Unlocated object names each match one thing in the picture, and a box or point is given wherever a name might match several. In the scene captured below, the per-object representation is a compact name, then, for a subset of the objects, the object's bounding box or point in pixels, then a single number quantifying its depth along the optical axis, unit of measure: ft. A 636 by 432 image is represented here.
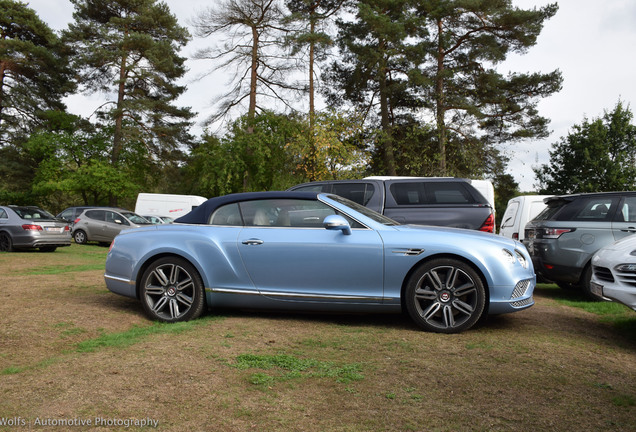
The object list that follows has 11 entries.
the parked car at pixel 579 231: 26.53
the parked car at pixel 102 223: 71.51
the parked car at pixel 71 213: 86.74
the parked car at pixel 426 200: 29.35
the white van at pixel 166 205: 90.99
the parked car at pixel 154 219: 82.38
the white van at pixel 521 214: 39.65
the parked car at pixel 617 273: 17.51
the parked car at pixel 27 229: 52.75
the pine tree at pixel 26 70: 116.37
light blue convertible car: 17.79
